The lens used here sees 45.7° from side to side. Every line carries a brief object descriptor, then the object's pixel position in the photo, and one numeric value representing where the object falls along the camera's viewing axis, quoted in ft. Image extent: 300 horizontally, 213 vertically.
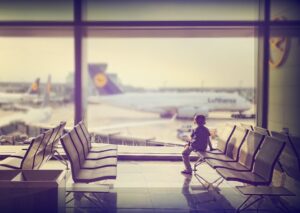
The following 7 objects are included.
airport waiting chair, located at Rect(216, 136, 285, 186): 11.32
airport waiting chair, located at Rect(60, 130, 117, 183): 11.46
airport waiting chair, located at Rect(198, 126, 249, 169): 14.78
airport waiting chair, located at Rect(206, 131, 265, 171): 13.06
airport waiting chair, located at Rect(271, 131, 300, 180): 15.65
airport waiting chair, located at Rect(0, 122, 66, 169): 12.40
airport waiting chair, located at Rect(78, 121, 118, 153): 16.39
